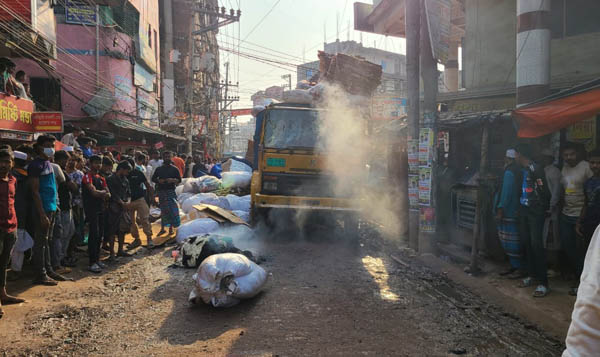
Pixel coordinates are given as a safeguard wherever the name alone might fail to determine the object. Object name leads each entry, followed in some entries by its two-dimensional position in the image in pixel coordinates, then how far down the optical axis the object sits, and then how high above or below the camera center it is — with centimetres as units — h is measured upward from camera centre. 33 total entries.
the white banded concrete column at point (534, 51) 841 +235
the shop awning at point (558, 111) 455 +66
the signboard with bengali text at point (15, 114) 884 +117
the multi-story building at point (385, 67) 3371 +1453
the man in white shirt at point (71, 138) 972 +62
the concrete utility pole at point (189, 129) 2748 +242
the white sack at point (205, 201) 993 -92
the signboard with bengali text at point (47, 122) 1030 +108
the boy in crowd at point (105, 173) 649 -15
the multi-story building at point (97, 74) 1658 +390
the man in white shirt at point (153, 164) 1240 +1
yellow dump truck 796 -15
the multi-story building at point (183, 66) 3098 +858
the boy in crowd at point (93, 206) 621 -65
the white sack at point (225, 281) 430 -126
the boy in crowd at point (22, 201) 508 -46
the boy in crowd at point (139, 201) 750 -68
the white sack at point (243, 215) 918 -115
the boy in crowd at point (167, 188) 838 -50
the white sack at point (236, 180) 1189 -46
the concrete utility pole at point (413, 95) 754 +128
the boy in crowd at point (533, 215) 505 -64
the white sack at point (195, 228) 770 -121
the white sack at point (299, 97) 930 +153
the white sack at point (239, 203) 998 -95
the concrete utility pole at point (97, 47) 1752 +510
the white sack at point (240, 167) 1405 -9
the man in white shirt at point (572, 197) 510 -40
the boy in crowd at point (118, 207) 671 -72
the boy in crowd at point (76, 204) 629 -64
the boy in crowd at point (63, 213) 574 -70
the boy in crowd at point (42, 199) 505 -44
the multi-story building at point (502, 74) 693 +218
